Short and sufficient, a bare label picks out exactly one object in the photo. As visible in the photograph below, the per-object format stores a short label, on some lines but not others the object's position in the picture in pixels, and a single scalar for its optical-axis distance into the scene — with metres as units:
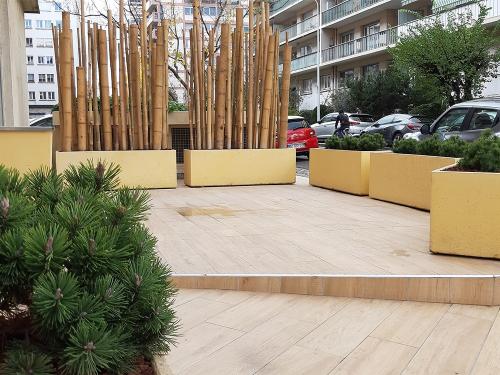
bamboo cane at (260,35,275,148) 9.17
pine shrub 1.81
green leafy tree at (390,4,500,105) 20.89
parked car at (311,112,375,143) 24.12
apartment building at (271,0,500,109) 29.19
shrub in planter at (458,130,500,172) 4.35
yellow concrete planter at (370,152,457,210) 6.66
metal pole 34.48
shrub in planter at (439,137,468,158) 6.52
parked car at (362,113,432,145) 19.77
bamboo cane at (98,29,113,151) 8.39
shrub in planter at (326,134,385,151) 8.15
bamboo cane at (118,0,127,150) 8.53
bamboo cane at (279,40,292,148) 9.53
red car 17.20
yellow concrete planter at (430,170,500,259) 4.18
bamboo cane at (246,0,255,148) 9.17
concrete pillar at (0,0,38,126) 9.38
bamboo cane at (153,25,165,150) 8.59
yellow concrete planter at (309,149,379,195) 8.13
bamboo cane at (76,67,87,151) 8.26
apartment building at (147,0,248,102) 20.78
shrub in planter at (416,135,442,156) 6.77
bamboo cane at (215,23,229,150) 8.90
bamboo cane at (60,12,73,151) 8.07
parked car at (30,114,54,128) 15.73
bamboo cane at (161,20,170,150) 8.68
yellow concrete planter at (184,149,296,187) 9.16
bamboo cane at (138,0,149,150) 8.60
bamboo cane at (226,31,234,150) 9.14
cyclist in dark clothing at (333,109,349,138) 19.17
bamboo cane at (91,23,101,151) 8.46
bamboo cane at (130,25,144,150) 8.56
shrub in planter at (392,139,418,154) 7.17
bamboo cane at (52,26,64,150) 8.36
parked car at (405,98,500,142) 9.80
